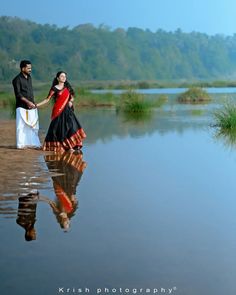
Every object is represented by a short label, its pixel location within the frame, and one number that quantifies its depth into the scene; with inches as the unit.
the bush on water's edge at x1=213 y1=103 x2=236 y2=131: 673.0
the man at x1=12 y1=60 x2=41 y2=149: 465.4
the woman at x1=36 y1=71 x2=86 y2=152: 472.4
